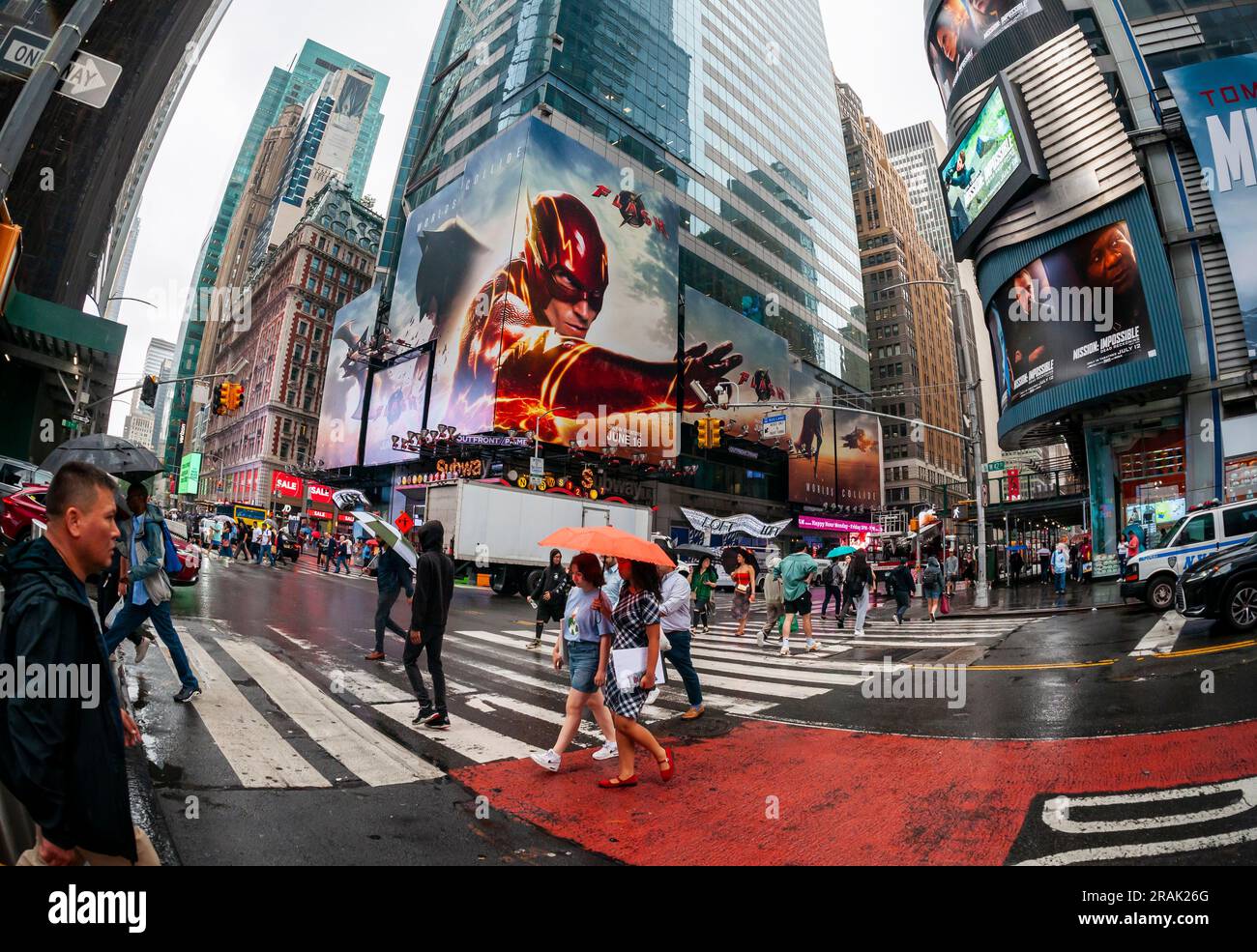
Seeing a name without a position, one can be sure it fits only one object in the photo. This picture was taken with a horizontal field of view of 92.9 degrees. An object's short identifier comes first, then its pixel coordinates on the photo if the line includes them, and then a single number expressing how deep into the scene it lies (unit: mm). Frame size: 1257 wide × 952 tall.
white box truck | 24828
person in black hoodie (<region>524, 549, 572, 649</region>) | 11367
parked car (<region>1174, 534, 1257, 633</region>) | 8820
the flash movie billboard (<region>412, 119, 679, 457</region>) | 37094
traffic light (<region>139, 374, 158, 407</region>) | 18969
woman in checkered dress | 4715
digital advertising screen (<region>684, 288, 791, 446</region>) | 49344
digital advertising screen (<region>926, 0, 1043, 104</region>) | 28625
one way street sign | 11891
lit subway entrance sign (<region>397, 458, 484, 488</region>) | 36625
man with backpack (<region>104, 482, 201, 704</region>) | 5918
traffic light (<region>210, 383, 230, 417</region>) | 18922
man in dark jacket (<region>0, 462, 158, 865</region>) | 1783
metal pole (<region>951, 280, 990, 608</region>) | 19672
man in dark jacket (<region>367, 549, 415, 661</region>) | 9391
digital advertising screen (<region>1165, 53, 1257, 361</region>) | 20781
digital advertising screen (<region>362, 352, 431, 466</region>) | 43778
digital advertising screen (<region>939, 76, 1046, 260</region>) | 26547
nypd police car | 12266
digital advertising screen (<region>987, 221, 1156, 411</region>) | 23453
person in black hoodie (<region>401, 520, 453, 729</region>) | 5930
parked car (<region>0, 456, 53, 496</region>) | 10875
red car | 8414
